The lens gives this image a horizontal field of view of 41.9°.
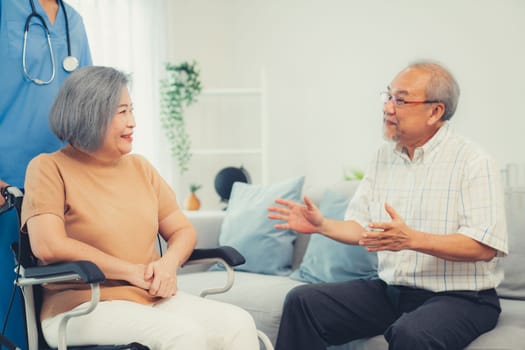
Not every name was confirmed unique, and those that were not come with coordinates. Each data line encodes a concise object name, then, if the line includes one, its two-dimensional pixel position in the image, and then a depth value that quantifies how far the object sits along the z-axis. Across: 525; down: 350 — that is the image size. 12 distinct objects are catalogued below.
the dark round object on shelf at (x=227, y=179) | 4.18
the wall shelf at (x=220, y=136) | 4.96
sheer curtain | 3.68
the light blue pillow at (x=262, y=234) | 2.96
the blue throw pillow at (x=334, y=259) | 2.68
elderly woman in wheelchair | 1.71
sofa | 2.11
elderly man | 1.98
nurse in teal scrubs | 1.89
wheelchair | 1.60
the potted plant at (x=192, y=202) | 4.30
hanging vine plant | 4.36
